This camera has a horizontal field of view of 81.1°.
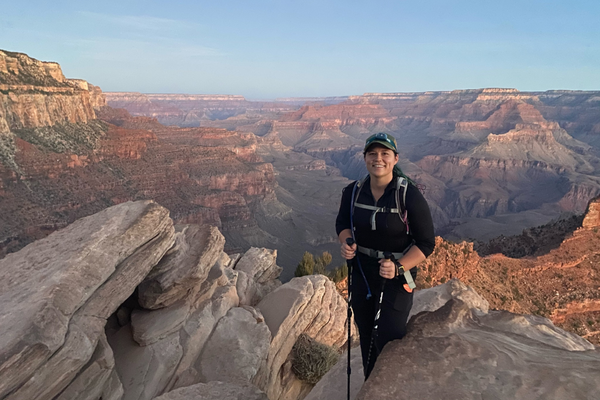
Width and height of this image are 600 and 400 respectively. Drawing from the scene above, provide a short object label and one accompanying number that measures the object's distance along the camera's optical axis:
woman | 4.05
